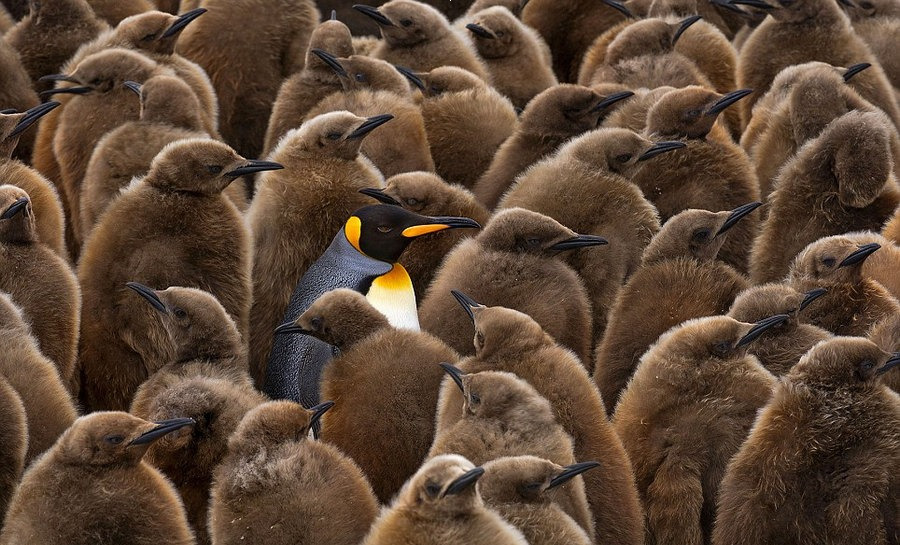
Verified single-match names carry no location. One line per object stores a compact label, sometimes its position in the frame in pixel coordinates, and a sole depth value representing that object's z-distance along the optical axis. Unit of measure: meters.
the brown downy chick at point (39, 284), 9.33
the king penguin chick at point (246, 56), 13.10
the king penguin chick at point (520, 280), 9.43
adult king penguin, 9.64
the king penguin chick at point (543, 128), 11.54
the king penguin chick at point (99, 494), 7.27
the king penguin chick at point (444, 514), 6.76
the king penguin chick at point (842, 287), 9.47
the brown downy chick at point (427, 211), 10.66
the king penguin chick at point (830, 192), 10.44
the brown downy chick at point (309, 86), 12.29
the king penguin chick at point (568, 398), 7.93
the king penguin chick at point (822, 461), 7.52
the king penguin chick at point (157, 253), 9.71
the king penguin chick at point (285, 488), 7.26
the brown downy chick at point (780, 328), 9.05
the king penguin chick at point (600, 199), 10.24
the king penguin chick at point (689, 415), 8.12
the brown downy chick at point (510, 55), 13.62
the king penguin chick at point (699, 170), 10.97
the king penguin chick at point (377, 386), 8.28
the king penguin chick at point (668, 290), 9.48
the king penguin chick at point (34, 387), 8.29
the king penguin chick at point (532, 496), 7.12
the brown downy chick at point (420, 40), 13.34
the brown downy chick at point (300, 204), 10.50
